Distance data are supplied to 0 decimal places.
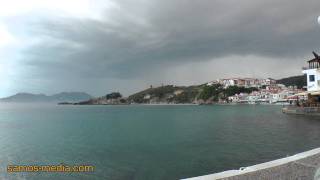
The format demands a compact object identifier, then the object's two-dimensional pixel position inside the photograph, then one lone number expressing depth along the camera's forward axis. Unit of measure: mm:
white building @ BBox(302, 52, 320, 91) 42097
